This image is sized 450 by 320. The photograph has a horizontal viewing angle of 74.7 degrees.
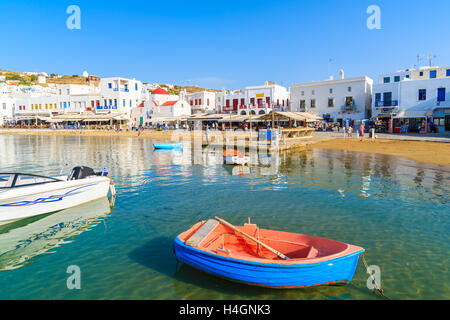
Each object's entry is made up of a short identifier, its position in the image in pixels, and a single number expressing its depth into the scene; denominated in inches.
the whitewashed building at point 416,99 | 1428.4
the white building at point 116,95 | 2516.0
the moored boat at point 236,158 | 838.5
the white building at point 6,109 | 2974.9
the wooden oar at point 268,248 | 249.0
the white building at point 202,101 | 2503.7
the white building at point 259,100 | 2092.8
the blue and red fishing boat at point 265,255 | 221.0
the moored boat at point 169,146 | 1240.8
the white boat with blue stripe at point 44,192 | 370.0
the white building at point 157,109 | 2363.9
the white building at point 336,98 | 1771.7
